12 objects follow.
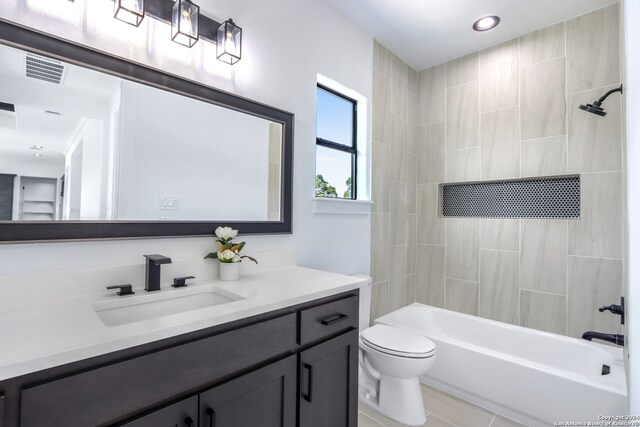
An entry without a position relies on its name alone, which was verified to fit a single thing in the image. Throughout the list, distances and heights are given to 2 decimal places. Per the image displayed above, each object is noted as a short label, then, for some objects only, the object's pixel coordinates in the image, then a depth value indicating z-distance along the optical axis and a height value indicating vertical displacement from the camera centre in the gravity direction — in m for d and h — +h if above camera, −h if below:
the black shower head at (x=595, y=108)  1.97 +0.75
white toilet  1.77 -0.93
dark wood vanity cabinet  0.67 -0.46
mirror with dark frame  1.03 +0.27
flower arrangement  1.42 -0.15
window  2.24 +0.56
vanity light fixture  1.18 +0.84
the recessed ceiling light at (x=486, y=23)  2.25 +1.49
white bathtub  1.62 -0.93
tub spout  1.44 -0.55
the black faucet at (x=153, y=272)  1.20 -0.23
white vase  1.42 -0.26
